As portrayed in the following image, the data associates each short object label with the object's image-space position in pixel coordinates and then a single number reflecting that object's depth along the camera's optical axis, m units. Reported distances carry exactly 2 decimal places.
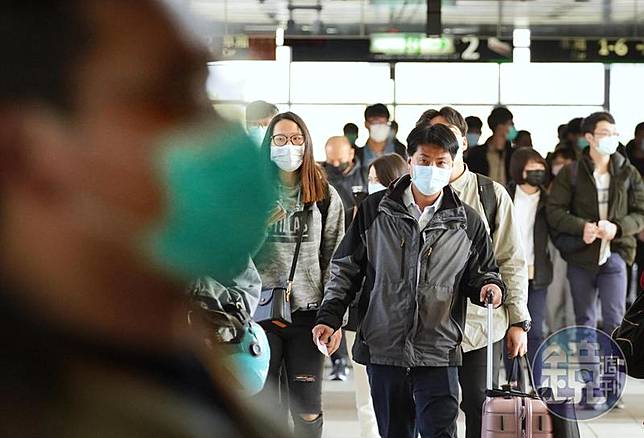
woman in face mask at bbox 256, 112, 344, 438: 9.55
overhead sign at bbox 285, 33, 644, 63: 23.76
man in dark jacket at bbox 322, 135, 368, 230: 15.07
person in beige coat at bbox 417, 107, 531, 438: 9.00
